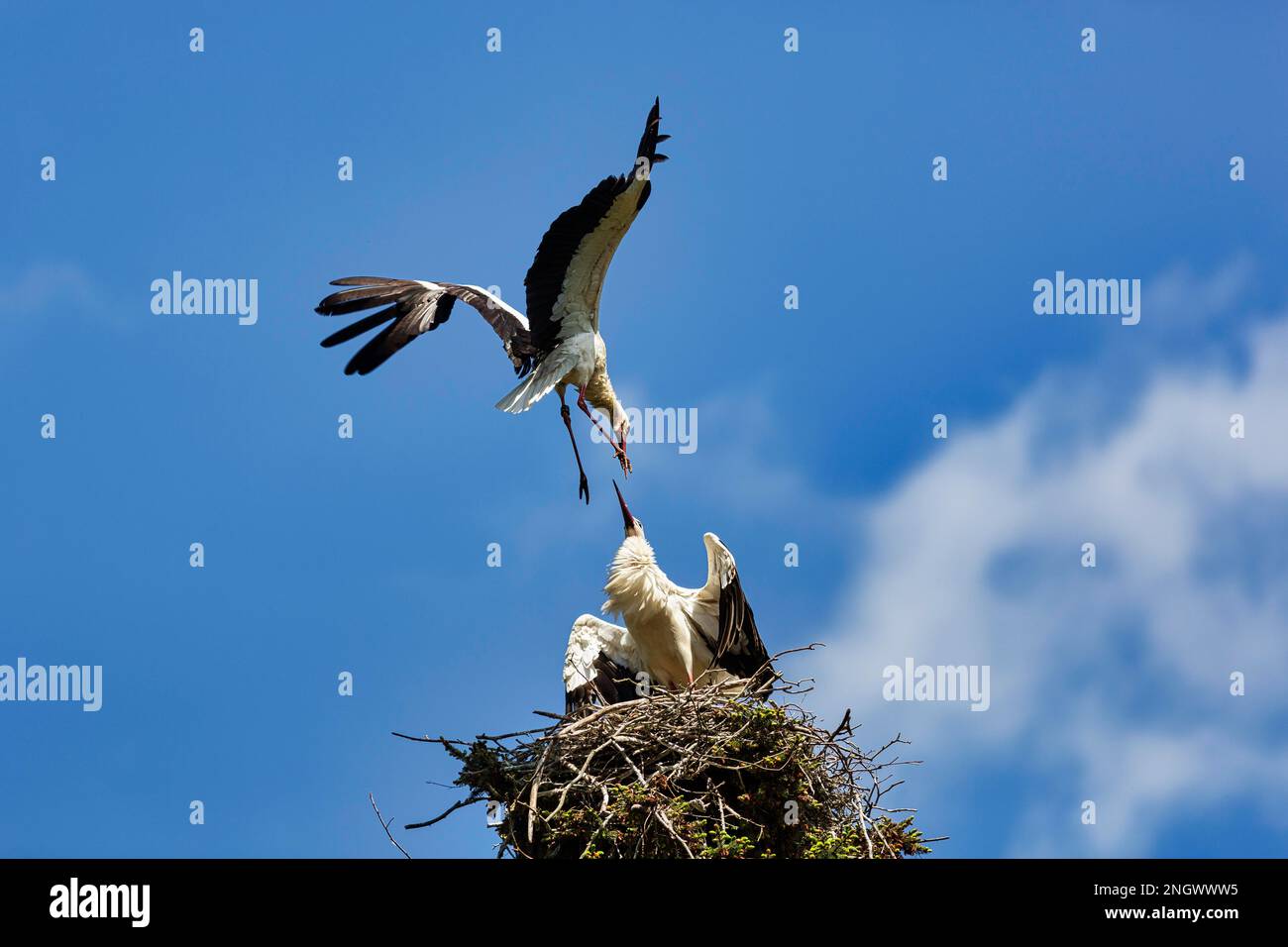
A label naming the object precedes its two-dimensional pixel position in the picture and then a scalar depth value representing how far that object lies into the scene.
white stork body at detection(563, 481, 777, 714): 15.08
